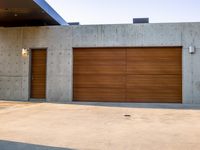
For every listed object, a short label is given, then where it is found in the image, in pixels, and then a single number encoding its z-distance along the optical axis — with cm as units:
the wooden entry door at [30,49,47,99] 701
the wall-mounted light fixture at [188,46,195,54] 633
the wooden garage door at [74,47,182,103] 654
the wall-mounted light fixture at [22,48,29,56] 700
